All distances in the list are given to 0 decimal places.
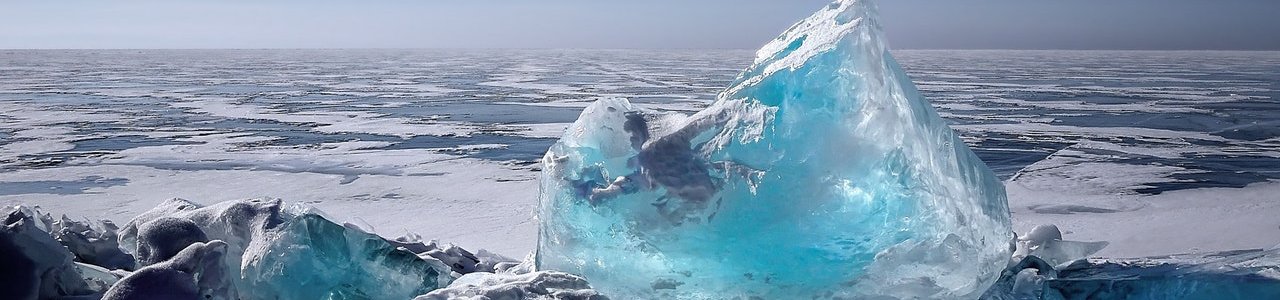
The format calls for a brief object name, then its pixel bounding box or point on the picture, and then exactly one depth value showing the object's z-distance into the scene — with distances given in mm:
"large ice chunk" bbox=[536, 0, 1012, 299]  2293
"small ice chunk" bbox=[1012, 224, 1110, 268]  2936
